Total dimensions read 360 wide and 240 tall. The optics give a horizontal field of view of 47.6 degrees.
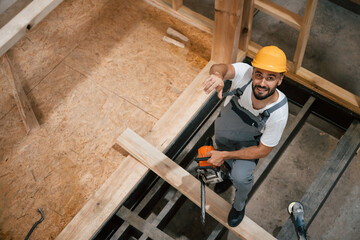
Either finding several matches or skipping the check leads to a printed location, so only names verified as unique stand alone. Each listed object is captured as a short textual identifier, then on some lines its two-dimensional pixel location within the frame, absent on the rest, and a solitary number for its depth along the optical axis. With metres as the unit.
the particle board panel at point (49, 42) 3.83
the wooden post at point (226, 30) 3.19
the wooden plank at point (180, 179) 3.05
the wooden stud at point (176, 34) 4.00
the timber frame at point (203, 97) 3.05
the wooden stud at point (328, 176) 3.28
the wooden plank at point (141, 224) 3.18
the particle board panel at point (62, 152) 3.23
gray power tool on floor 3.11
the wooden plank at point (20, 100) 3.52
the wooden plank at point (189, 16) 4.03
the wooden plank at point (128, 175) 3.08
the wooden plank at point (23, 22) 2.87
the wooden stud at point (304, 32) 3.13
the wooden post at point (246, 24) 3.49
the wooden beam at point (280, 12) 3.38
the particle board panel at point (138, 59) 3.75
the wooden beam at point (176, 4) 4.00
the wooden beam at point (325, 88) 3.60
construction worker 2.52
